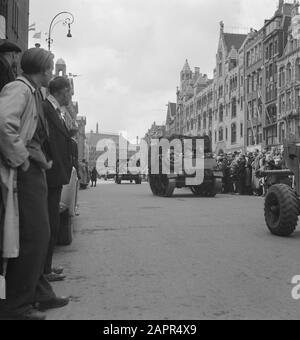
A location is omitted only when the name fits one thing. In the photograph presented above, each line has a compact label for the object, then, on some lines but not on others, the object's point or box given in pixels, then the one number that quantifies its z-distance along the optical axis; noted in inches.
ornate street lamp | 812.0
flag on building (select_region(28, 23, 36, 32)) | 1170.5
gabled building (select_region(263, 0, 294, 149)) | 1830.7
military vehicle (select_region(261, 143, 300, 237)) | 278.8
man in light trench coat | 121.0
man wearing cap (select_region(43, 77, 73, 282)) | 159.0
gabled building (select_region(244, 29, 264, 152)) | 2010.3
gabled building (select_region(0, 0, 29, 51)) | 879.7
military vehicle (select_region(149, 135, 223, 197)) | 682.8
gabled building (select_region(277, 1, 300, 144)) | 1622.8
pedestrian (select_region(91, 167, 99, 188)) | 1310.3
